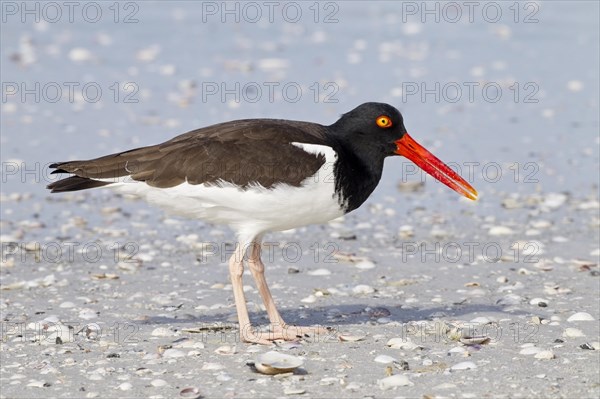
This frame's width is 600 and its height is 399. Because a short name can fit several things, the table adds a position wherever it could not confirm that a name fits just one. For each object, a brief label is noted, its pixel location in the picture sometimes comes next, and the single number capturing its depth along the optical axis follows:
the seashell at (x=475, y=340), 13.62
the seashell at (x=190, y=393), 11.74
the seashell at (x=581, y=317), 14.81
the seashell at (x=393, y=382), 12.01
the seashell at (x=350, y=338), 13.77
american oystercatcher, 13.76
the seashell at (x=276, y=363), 12.28
